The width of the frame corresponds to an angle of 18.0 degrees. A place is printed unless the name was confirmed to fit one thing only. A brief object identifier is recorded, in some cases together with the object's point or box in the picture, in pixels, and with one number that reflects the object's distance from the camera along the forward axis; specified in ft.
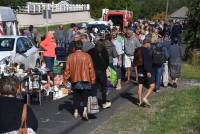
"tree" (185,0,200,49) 99.40
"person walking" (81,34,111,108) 49.32
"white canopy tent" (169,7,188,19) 397.62
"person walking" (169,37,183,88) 66.92
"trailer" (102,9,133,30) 187.32
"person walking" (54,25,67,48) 91.89
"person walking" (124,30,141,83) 70.38
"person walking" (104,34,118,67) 60.54
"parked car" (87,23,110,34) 130.68
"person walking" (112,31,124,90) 67.82
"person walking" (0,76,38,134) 20.62
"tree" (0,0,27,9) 138.43
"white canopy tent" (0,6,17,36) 86.07
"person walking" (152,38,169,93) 60.49
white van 67.59
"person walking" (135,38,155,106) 50.98
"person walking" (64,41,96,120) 43.42
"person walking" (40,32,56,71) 73.46
